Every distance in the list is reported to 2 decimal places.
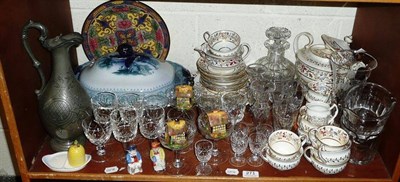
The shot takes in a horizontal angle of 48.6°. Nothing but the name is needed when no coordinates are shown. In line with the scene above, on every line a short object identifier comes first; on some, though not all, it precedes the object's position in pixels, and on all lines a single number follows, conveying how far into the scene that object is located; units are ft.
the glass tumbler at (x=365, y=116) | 3.96
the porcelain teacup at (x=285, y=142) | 4.04
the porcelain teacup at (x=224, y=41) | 4.52
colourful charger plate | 4.64
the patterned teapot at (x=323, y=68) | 4.29
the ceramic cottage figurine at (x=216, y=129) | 4.07
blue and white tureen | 4.26
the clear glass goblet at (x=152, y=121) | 4.21
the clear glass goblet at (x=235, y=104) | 4.38
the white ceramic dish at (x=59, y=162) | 3.88
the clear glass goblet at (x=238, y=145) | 4.05
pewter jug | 3.76
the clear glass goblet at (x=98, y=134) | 4.07
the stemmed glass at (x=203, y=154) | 3.95
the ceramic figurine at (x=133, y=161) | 3.87
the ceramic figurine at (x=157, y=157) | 3.89
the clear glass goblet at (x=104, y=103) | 4.25
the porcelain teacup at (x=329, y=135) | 3.99
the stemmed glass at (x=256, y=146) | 4.05
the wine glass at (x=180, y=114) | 4.38
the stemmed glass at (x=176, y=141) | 3.93
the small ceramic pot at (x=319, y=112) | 4.14
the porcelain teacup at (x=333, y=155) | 3.81
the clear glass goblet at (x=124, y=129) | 4.16
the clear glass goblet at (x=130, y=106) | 4.25
